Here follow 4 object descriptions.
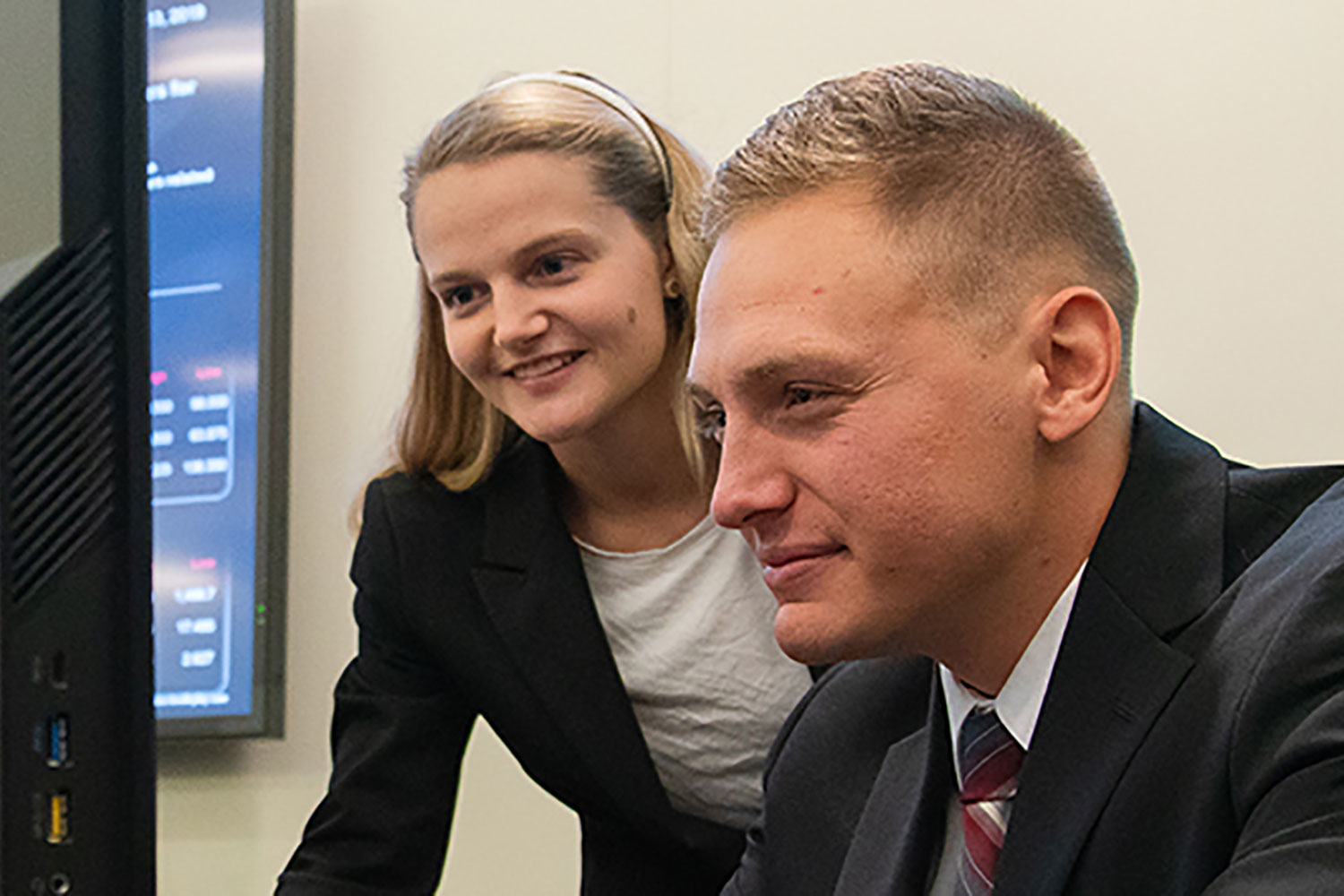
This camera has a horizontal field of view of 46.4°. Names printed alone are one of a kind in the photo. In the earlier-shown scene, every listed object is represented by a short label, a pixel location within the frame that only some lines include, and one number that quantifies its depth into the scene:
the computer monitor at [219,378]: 2.99
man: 0.96
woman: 1.65
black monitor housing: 0.84
